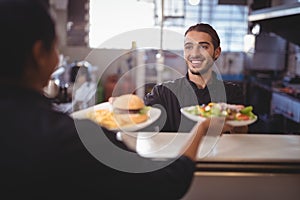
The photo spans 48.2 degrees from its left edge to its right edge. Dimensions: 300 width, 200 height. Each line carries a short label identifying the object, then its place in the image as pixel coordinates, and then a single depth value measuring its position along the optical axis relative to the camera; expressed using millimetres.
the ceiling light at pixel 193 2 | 2565
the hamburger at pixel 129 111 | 1040
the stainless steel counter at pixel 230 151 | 1006
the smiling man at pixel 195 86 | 1283
